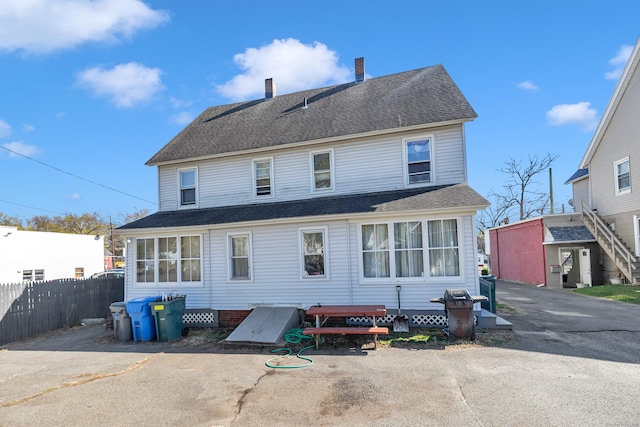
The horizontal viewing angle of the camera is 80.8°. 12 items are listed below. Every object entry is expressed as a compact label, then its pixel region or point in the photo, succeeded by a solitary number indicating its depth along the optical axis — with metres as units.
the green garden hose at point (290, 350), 7.69
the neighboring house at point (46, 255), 20.34
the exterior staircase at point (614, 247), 17.20
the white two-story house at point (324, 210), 10.44
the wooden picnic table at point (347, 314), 8.67
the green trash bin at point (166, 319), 10.45
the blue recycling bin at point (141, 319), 10.47
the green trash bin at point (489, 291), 11.49
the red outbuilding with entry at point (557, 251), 20.17
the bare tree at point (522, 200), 42.73
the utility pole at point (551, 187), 36.78
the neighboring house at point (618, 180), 17.55
